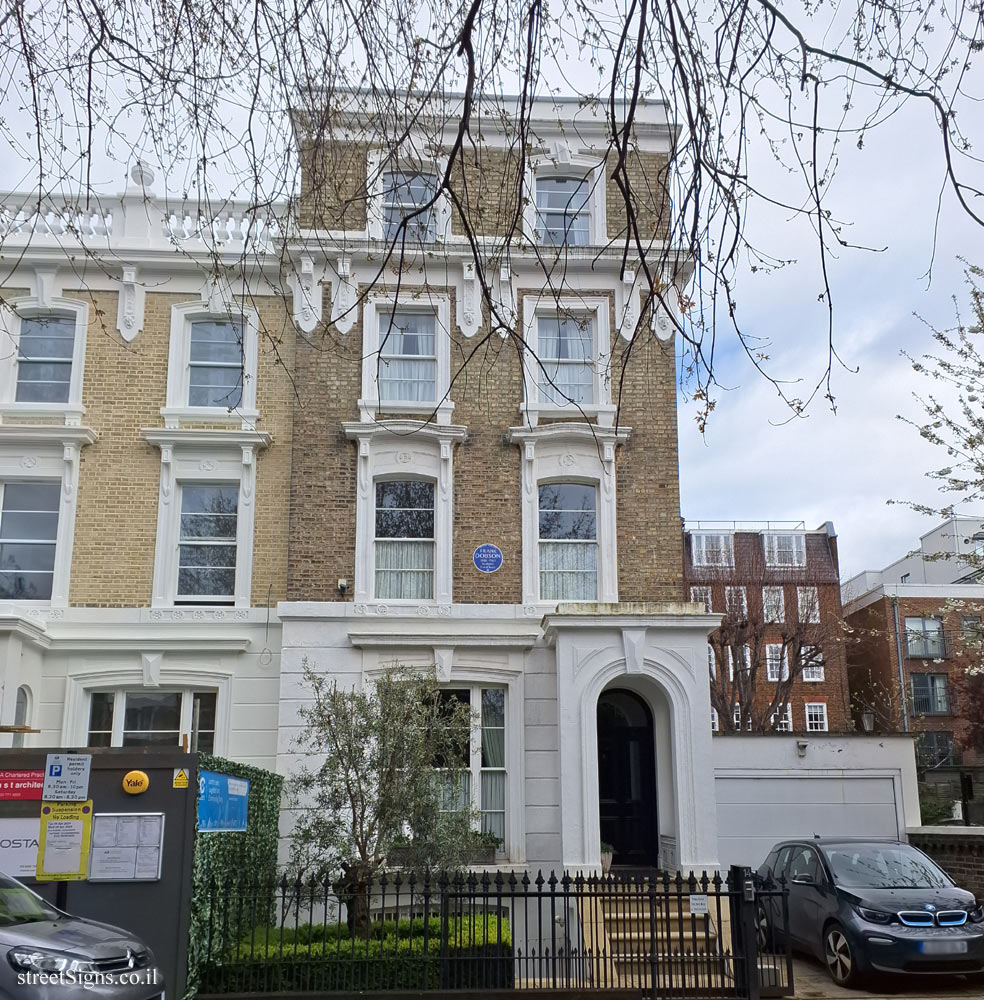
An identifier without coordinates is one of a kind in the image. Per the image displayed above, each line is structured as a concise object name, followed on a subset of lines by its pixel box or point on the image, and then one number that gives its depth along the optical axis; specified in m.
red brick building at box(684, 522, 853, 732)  36.31
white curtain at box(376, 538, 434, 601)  18.00
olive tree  13.45
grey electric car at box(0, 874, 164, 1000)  7.91
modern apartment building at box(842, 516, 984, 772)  45.12
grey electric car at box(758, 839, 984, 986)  13.31
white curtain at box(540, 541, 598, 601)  18.12
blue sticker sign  11.17
